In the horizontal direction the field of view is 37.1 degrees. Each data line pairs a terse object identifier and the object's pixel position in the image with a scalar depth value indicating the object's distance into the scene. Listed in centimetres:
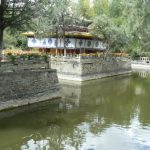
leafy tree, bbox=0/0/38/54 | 1648
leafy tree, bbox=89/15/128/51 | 2939
